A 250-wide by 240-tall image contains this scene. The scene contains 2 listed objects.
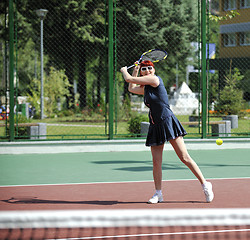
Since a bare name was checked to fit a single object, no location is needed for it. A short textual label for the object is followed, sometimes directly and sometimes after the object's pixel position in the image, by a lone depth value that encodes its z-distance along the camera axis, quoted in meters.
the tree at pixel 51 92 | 28.75
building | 37.57
